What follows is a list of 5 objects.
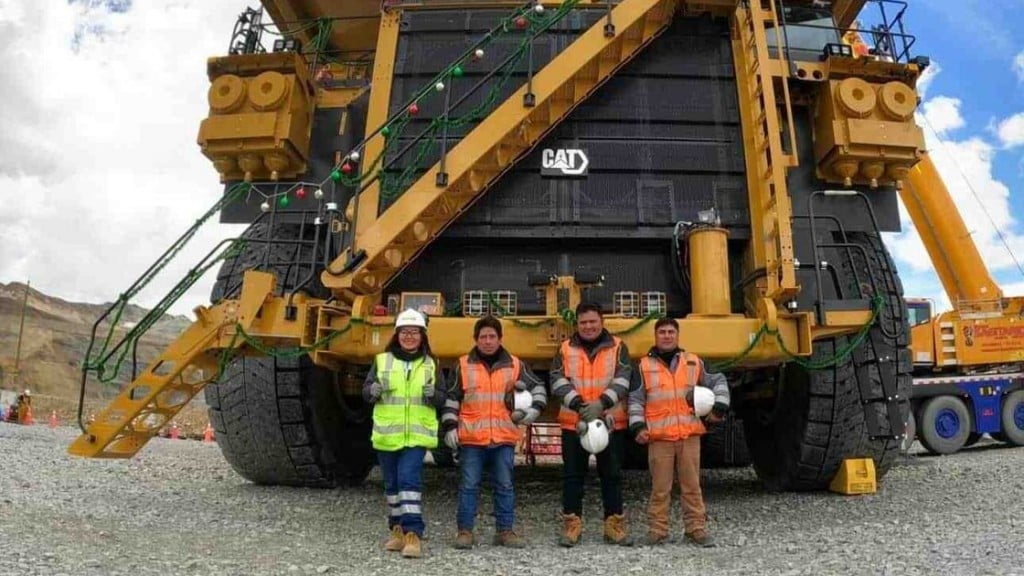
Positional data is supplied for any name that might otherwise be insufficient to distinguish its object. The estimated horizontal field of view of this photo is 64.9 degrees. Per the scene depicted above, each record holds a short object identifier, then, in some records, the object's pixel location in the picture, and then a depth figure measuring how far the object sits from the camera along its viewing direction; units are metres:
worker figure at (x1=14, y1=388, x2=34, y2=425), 20.80
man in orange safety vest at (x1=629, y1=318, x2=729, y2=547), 4.53
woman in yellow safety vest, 4.46
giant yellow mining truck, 5.13
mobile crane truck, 14.42
